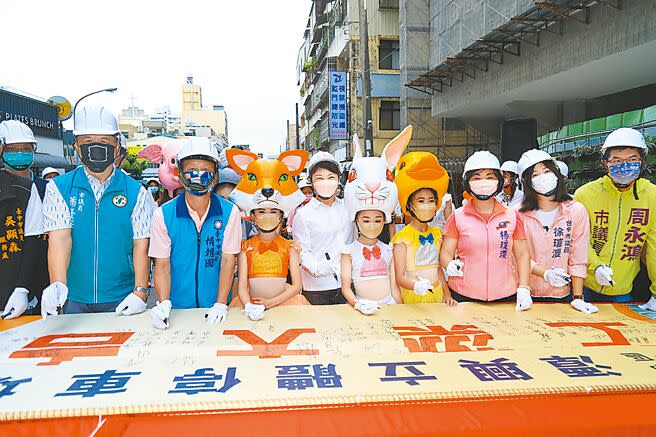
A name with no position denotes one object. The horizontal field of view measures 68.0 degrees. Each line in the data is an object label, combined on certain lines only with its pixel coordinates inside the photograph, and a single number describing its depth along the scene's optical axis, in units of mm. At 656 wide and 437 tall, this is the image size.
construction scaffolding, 20775
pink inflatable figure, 4621
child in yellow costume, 3605
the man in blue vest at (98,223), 3305
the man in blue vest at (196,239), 3252
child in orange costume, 3531
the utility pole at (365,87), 14508
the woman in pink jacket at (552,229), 3678
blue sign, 23219
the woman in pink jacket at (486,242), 3504
